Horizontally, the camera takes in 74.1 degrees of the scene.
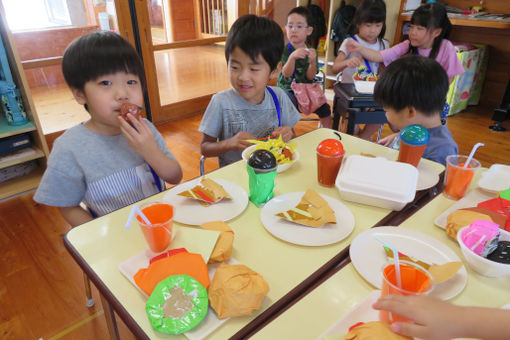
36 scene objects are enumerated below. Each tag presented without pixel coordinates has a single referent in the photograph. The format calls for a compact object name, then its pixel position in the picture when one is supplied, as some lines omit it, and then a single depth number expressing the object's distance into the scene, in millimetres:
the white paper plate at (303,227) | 824
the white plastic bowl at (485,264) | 693
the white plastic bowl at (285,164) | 1137
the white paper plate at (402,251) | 690
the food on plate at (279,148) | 1145
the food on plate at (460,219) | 825
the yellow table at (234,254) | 643
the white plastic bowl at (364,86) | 2051
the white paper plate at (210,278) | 586
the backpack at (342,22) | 3693
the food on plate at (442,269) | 673
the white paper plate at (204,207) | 903
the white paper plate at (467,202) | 893
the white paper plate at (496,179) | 1022
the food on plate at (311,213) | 861
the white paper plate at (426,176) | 1067
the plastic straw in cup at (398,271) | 582
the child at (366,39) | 2564
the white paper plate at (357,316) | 583
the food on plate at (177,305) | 585
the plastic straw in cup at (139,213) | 743
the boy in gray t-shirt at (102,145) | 1089
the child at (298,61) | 2547
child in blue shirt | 1293
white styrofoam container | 940
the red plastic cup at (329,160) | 1025
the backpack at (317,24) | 3946
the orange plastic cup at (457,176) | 978
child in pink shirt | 2379
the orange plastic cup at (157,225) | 749
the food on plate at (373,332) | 518
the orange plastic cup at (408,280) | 595
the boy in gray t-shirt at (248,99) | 1410
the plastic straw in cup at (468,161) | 982
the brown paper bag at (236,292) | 614
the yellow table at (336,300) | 601
